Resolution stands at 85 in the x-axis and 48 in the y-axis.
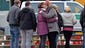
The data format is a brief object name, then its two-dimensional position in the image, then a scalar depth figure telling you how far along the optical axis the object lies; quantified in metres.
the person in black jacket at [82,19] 13.60
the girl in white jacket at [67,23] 14.77
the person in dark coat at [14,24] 14.48
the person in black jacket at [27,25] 13.95
